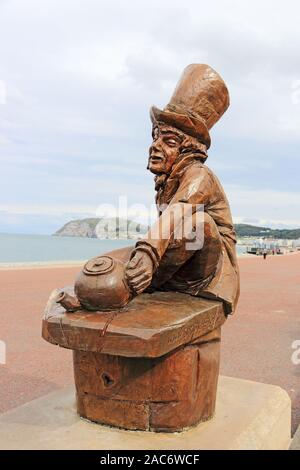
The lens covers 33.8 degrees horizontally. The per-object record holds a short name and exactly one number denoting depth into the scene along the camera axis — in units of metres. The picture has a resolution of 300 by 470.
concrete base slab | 2.51
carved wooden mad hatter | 2.39
